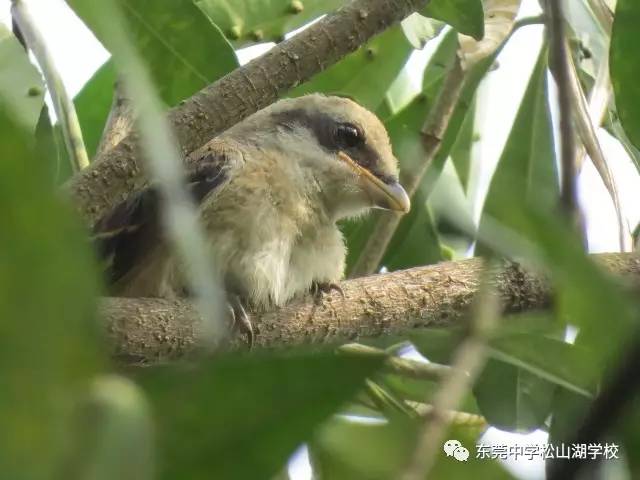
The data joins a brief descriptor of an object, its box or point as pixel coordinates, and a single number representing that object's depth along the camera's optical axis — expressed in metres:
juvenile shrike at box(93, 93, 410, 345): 5.57
